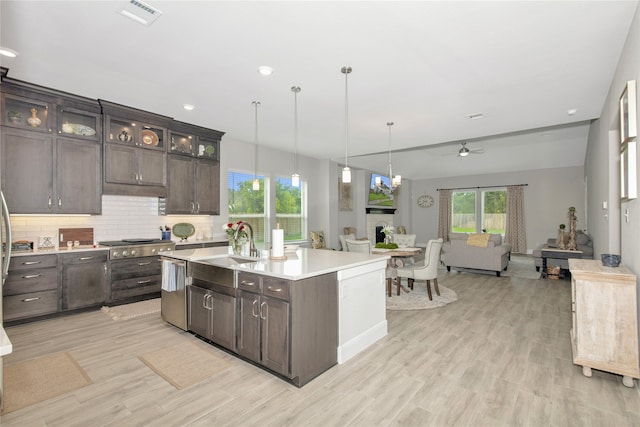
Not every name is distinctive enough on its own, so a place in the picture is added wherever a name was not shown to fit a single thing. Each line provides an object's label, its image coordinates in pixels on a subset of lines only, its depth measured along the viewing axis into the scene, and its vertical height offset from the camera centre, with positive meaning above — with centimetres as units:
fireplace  1047 -24
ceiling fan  722 +150
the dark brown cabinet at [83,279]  413 -81
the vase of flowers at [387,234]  592 -31
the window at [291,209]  751 +23
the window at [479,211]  1078 +23
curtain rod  1033 +107
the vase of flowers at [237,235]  366 -19
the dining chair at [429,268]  489 -79
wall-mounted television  1065 +91
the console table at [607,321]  246 -84
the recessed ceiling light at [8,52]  296 +160
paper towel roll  324 -27
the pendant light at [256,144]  442 +155
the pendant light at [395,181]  614 +72
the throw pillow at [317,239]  793 -55
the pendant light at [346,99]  337 +157
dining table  519 -59
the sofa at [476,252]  672 -76
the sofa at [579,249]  648 -74
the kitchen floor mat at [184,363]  264 -132
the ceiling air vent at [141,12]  237 +159
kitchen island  254 -73
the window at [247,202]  652 +34
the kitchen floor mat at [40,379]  236 -132
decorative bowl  280 -38
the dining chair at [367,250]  513 -53
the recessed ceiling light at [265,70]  332 +158
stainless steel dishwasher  356 -78
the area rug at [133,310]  417 -127
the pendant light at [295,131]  395 +159
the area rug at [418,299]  460 -128
